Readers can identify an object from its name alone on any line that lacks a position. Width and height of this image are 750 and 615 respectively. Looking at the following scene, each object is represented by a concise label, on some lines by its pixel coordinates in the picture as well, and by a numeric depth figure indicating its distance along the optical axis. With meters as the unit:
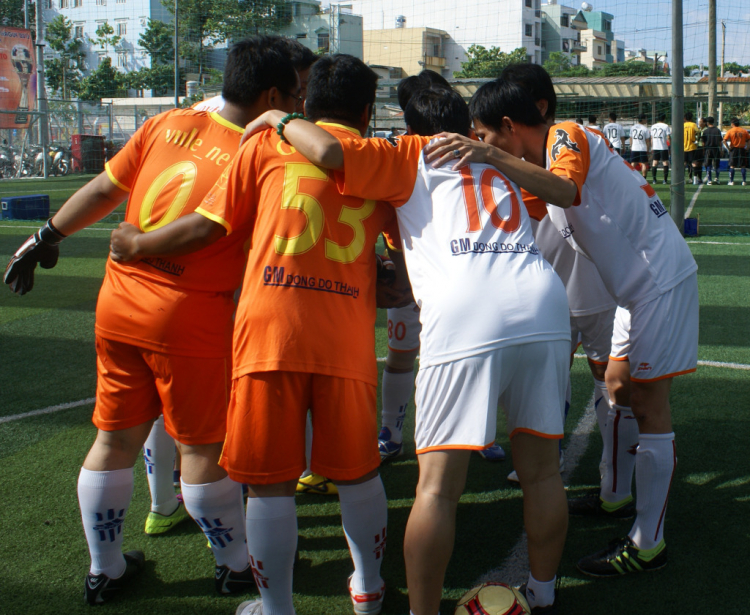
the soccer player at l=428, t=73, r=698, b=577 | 2.65
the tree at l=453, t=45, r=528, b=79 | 58.31
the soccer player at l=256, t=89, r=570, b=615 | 2.04
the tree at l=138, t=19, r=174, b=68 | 58.94
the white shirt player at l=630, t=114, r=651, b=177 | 22.36
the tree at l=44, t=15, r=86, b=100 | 60.34
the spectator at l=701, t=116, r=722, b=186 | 22.14
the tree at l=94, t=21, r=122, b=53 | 62.19
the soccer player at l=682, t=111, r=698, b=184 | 20.50
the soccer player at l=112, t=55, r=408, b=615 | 2.12
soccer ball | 2.23
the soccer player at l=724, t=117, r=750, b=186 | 22.36
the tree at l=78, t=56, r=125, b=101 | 57.81
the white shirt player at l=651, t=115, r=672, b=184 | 21.98
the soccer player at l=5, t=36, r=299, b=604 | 2.43
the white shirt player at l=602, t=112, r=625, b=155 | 21.65
